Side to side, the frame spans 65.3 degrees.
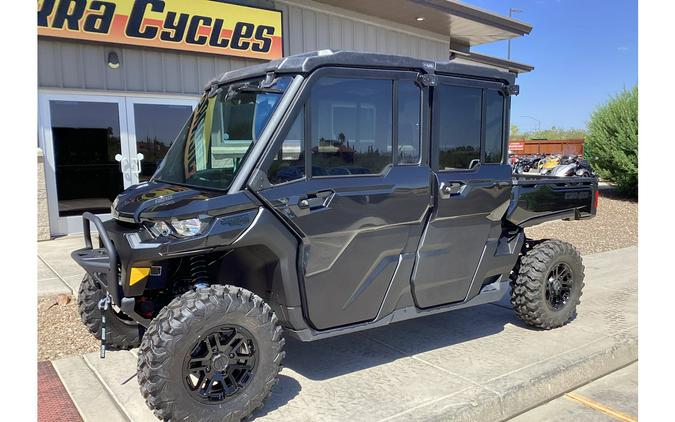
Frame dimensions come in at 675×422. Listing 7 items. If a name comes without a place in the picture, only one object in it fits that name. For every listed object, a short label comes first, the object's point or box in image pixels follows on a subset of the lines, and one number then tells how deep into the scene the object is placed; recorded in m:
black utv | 3.09
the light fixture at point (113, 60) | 9.39
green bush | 15.34
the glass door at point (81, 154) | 9.16
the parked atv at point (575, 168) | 14.40
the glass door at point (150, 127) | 9.84
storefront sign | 8.77
